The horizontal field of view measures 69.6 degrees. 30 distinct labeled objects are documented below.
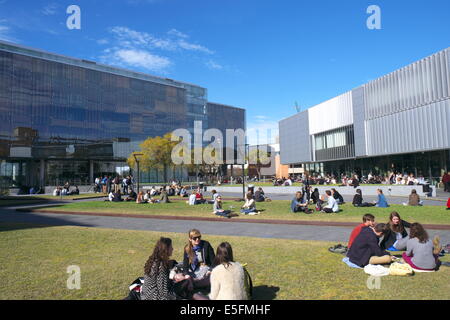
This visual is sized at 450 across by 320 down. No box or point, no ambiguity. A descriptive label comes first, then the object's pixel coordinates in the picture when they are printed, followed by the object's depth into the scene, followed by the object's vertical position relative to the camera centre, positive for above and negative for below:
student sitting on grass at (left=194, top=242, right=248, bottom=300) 4.21 -1.36
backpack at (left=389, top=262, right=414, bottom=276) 6.11 -1.85
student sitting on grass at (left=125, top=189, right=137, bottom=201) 24.16 -1.31
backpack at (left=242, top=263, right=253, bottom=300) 4.54 -1.61
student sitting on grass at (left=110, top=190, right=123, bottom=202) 23.56 -1.24
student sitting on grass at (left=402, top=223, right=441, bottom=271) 6.34 -1.62
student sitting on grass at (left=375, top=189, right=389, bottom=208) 17.16 -1.55
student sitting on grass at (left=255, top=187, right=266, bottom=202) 22.05 -1.44
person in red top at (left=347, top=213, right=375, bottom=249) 7.24 -1.14
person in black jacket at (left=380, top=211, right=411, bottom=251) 7.99 -1.63
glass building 60.12 +14.53
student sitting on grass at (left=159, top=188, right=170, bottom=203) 22.58 -1.35
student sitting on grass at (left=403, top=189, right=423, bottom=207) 17.52 -1.54
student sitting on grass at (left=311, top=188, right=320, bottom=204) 18.10 -1.22
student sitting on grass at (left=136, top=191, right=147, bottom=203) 22.17 -1.30
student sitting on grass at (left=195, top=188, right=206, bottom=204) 20.95 -1.38
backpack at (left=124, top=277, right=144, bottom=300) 4.92 -1.72
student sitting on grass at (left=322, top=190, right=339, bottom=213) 15.41 -1.57
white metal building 31.58 +5.77
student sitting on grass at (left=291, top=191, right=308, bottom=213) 15.81 -1.47
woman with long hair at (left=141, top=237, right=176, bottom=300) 4.76 -1.47
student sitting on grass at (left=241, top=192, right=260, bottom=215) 15.74 -1.51
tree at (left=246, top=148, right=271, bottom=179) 77.31 +4.58
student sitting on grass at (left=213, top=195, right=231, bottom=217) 15.04 -1.57
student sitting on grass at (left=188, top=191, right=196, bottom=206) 20.61 -1.47
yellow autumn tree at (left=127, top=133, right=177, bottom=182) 52.78 +4.39
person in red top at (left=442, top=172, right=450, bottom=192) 26.52 -0.85
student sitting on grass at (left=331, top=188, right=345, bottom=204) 17.46 -1.29
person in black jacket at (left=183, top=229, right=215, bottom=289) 5.89 -1.49
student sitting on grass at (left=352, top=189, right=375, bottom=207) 17.66 -1.58
